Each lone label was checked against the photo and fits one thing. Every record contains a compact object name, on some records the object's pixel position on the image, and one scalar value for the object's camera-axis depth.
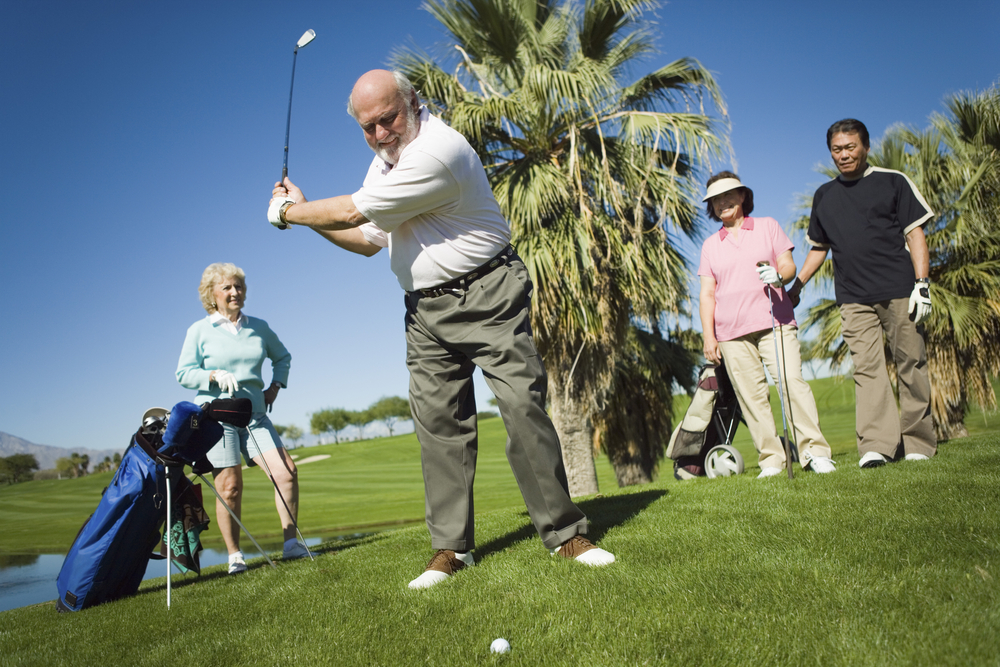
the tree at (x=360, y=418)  85.00
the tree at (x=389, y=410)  92.56
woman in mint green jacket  4.40
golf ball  1.82
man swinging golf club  2.75
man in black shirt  4.33
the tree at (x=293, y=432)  98.94
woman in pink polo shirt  4.50
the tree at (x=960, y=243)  9.81
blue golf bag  3.36
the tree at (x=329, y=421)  80.65
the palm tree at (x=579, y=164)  9.03
